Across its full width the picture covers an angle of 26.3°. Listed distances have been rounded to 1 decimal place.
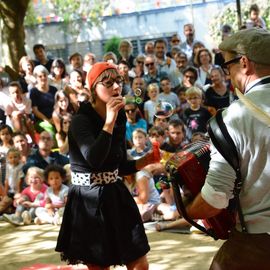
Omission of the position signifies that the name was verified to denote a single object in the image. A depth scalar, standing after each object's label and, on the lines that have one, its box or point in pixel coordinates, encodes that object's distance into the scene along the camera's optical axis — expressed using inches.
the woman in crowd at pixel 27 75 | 377.6
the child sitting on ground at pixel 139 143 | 275.0
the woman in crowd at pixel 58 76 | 378.9
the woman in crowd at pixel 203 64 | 356.1
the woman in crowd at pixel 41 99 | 362.3
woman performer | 132.6
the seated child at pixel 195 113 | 301.0
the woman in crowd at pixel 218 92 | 323.9
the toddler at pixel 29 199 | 277.6
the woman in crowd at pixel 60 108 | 343.9
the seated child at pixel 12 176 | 301.8
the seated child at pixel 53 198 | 273.0
